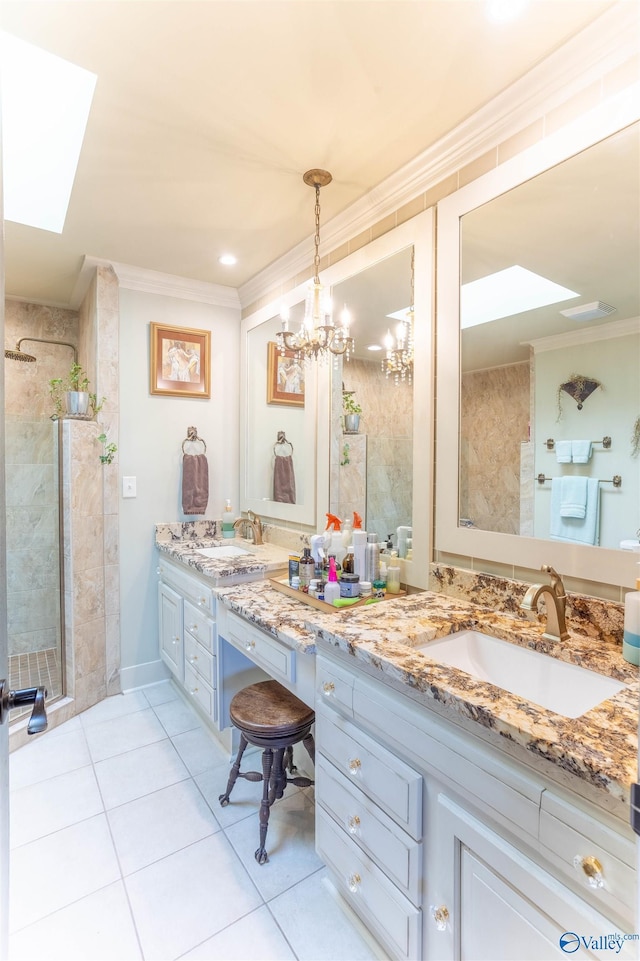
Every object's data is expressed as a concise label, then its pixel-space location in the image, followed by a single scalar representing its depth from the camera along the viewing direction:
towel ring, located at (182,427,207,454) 2.97
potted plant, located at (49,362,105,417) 2.55
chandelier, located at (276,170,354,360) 1.82
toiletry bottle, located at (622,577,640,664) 1.05
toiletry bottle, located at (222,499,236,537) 3.01
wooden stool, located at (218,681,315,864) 1.58
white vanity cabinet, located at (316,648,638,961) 0.72
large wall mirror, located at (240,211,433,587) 1.74
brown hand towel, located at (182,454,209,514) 2.90
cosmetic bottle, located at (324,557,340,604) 1.71
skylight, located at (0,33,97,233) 1.42
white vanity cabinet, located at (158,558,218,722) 2.13
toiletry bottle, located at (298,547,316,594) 1.90
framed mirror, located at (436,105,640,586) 1.18
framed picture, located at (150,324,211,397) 2.84
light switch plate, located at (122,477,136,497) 2.76
